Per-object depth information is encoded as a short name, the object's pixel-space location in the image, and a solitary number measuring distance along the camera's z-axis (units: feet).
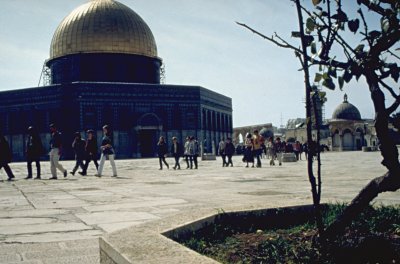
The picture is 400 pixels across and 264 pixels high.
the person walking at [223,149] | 60.93
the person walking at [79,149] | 47.34
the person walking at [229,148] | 59.72
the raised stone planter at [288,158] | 72.38
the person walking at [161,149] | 56.03
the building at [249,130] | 256.73
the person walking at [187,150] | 57.69
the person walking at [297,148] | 83.87
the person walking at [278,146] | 68.89
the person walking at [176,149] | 56.29
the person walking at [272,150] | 60.93
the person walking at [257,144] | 53.01
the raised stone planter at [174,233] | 6.50
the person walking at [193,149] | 56.88
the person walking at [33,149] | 43.64
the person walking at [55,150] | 41.88
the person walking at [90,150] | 46.59
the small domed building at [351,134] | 214.69
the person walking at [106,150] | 42.94
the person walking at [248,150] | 53.83
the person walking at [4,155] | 43.61
